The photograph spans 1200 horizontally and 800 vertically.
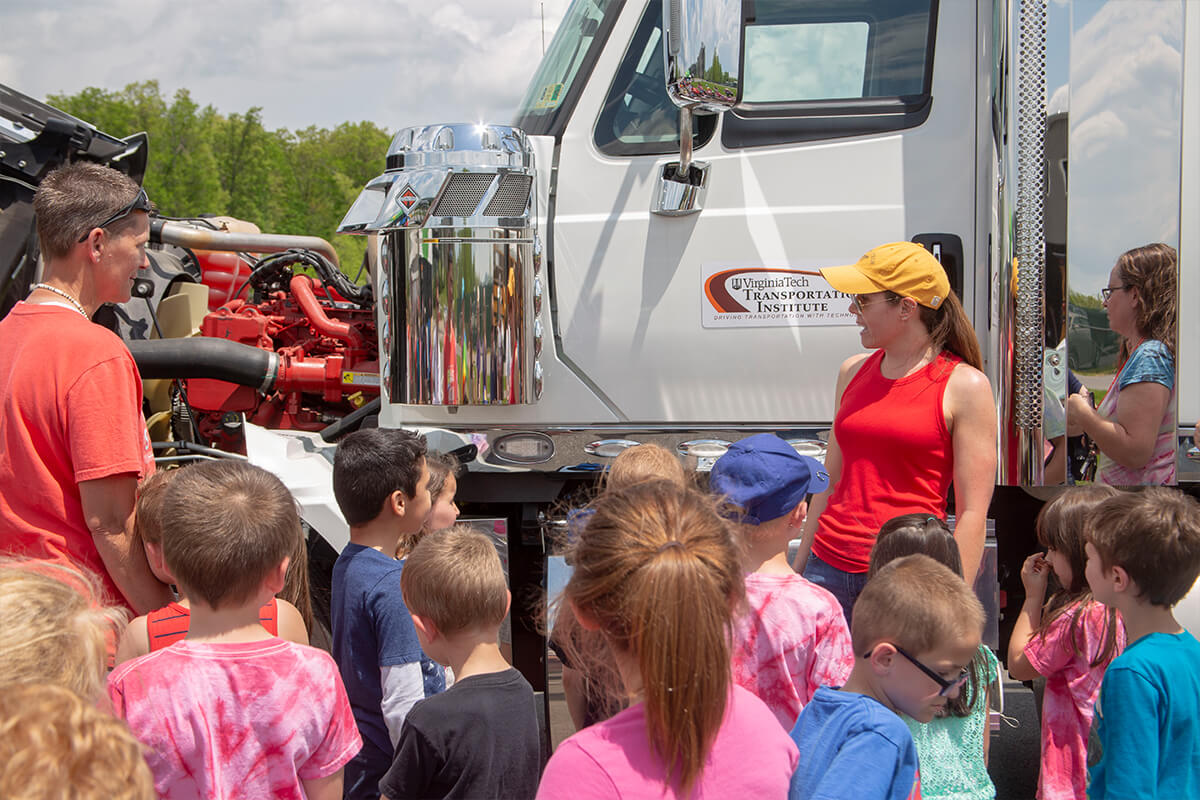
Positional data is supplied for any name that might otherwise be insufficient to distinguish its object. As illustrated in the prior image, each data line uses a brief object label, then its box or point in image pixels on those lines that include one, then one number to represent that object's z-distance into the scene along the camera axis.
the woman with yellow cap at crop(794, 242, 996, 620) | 2.75
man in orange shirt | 2.26
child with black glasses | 1.60
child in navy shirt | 2.43
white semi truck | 3.24
